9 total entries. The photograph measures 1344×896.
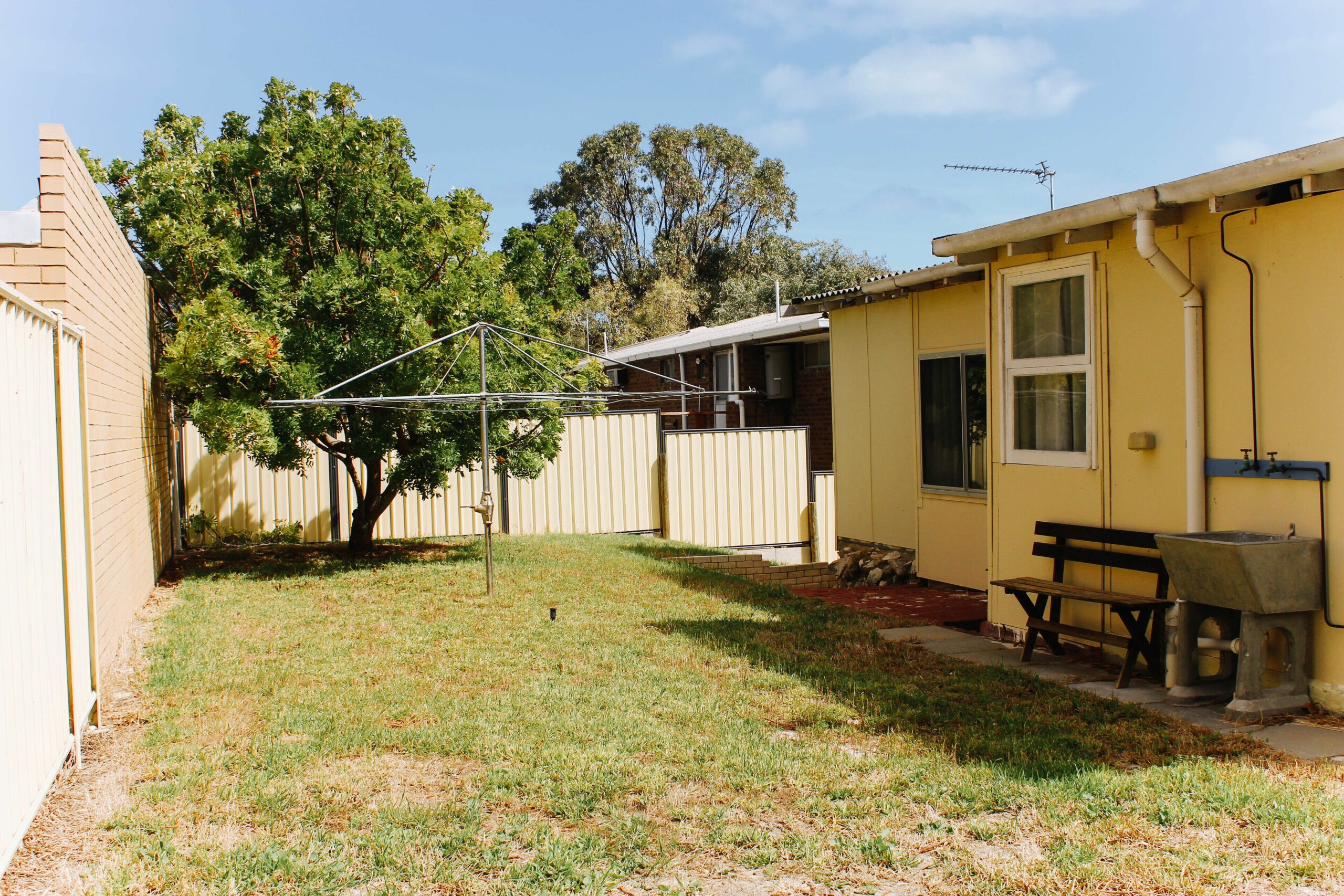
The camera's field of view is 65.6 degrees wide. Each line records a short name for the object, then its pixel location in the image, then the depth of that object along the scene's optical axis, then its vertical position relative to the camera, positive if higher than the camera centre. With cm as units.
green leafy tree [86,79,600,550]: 983 +167
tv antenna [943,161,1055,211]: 1661 +407
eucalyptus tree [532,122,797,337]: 4088 +935
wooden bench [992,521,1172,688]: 583 -99
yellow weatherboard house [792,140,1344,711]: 516 +36
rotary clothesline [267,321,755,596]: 851 +39
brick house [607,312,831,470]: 1725 +122
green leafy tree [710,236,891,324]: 3709 +600
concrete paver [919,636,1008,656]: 702 -146
